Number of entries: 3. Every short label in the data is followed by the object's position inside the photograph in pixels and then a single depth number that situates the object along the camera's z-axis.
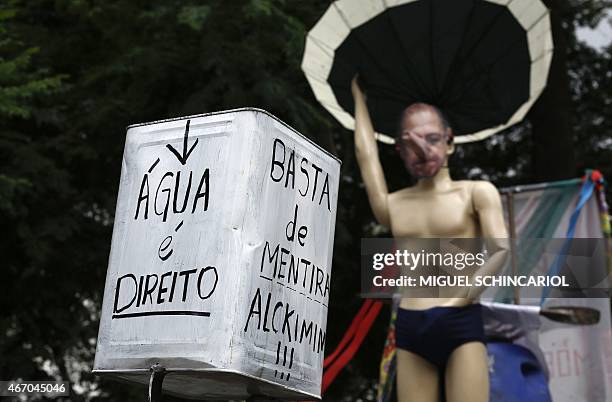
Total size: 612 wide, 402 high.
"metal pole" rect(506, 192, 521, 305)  7.33
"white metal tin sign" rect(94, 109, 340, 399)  2.82
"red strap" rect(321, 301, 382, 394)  6.52
